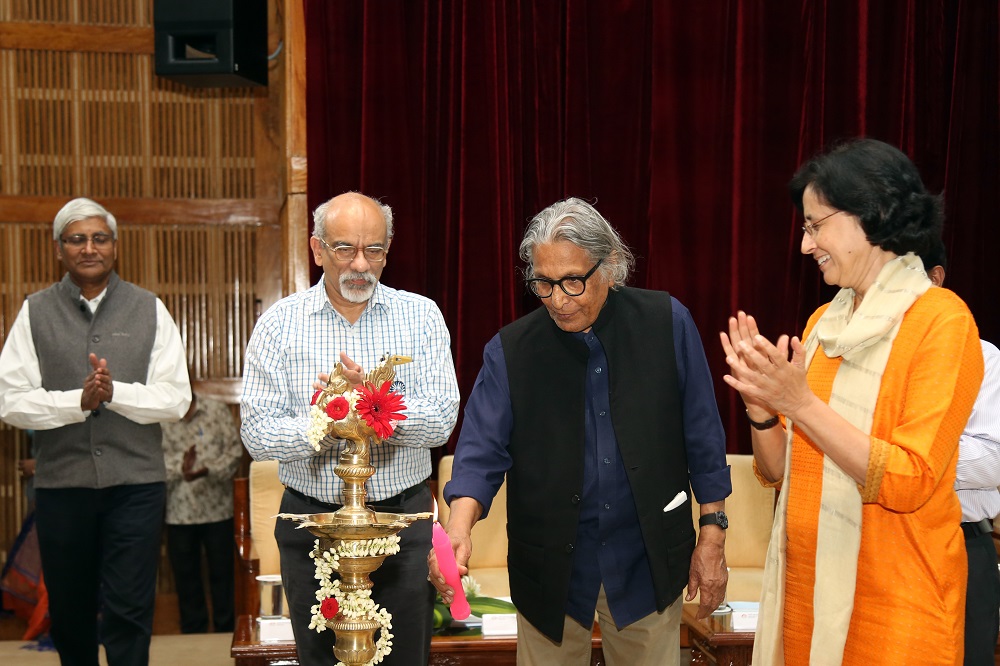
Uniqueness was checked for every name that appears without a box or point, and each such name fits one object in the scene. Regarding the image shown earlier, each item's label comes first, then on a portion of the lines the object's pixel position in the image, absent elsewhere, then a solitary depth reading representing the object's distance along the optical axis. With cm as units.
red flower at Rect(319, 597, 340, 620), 188
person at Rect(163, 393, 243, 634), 489
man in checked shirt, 248
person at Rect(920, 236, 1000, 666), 222
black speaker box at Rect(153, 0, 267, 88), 446
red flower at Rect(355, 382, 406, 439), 190
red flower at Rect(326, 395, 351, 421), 190
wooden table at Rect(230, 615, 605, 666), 321
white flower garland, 189
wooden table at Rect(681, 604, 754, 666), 306
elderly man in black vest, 218
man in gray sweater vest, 333
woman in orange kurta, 174
